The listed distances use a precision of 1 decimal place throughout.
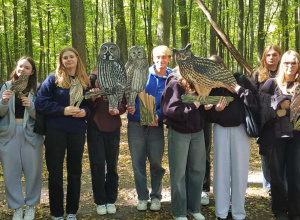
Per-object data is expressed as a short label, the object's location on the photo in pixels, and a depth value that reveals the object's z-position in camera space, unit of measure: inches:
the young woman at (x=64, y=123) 140.1
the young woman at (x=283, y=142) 144.1
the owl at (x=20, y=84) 143.6
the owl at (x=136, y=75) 150.3
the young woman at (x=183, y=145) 138.7
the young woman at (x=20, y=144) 144.3
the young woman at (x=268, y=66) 168.7
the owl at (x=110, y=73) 145.2
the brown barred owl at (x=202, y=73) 135.5
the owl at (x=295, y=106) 139.8
